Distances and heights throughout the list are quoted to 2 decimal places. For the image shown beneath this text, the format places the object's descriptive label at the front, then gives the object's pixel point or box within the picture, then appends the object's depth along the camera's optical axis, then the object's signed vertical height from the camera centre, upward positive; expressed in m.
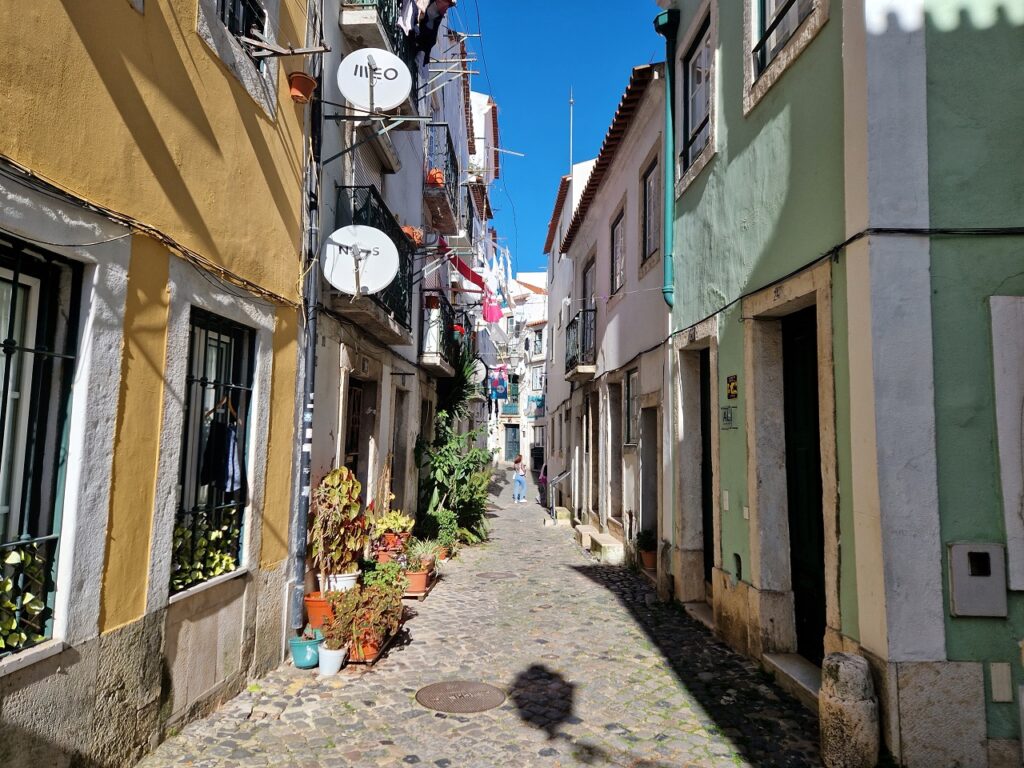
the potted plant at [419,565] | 8.69 -1.43
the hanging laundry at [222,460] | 4.94 -0.06
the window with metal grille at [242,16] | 5.03 +3.35
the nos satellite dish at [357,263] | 6.88 +1.93
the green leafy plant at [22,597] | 3.13 -0.70
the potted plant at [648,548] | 9.86 -1.29
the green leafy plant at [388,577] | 6.90 -1.27
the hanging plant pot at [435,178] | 13.58 +5.48
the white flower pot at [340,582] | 6.80 -1.28
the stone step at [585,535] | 12.91 -1.48
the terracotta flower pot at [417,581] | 8.66 -1.59
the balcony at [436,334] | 12.67 +2.30
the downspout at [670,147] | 8.68 +3.97
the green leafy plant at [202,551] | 4.58 -0.71
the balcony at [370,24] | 7.67 +4.89
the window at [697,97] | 7.78 +4.30
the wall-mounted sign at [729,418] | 6.51 +0.40
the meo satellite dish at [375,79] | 6.82 +3.74
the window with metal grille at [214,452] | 4.73 +0.00
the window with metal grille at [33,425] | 3.21 +0.12
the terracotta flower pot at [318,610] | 6.35 -1.44
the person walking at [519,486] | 23.80 -1.01
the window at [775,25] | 5.60 +3.73
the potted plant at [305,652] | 5.83 -1.68
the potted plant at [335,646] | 5.72 -1.62
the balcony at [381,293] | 7.55 +2.23
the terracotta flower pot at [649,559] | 9.84 -1.43
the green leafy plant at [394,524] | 8.43 -0.88
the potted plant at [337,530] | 6.66 -0.75
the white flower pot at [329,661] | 5.71 -1.73
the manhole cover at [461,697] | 5.11 -1.86
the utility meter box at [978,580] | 3.99 -0.68
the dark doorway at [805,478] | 5.70 -0.15
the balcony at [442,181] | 13.68 +5.59
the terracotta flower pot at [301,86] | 5.89 +3.17
